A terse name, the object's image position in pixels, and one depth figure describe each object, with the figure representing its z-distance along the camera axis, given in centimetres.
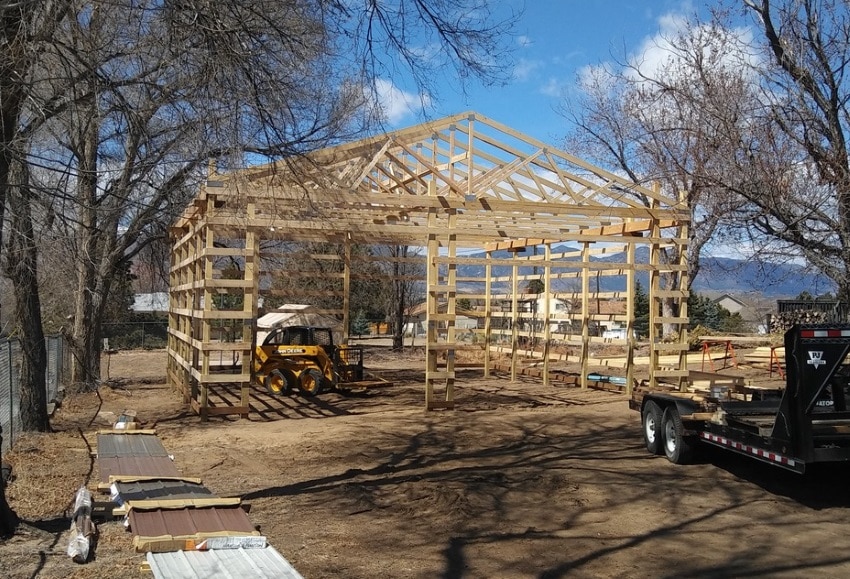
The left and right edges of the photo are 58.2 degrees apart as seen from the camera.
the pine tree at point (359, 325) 5180
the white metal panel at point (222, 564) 496
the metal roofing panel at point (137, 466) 786
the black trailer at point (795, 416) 715
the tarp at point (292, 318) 2211
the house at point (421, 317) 2240
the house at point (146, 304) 5010
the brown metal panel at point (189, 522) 569
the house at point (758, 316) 3490
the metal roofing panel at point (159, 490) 686
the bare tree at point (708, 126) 1059
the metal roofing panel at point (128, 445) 905
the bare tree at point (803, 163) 998
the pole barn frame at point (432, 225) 1367
